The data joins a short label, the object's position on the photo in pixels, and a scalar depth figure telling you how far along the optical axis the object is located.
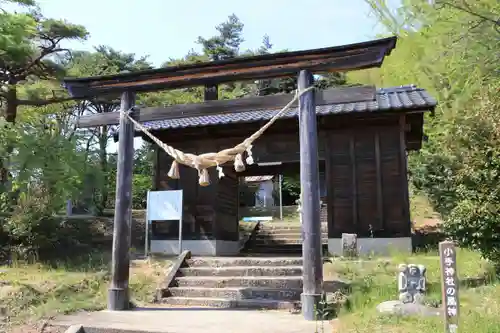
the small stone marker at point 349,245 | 10.08
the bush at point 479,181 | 6.68
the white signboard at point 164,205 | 10.23
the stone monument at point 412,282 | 5.83
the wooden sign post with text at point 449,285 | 4.46
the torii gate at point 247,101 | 6.35
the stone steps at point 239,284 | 7.47
